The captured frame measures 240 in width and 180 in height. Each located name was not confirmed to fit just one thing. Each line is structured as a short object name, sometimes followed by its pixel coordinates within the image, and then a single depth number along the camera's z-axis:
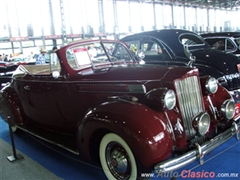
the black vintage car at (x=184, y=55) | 5.07
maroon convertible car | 2.33
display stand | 3.60
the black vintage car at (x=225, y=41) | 7.88
